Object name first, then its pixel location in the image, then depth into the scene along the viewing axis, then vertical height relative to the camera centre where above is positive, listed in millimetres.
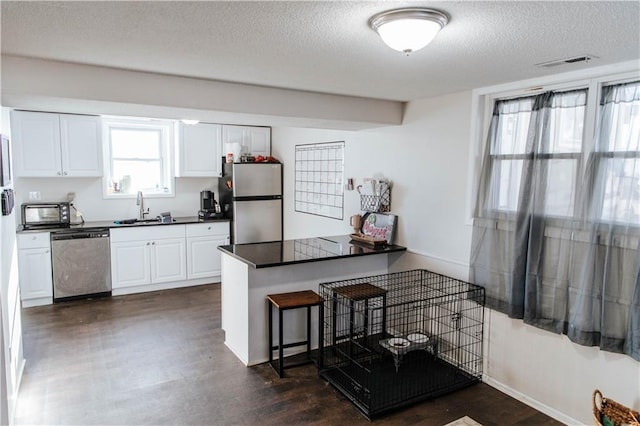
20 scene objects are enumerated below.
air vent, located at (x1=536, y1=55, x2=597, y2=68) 2320 +677
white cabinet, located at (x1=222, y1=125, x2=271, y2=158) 6020 +467
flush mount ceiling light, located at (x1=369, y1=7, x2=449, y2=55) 1665 +610
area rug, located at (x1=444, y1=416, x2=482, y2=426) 2521 -1490
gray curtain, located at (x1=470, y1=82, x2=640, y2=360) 2420 -244
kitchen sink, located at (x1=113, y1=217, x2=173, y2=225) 5375 -704
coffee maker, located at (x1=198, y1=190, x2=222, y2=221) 5883 -540
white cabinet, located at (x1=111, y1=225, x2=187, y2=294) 5216 -1132
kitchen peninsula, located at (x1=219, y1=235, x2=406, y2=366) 3469 -916
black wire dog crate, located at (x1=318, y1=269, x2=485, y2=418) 3096 -1415
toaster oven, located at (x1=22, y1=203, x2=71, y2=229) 4855 -587
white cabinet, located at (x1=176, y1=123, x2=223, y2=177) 5754 +263
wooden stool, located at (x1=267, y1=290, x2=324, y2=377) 3291 -1043
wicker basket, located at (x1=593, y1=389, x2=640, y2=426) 2273 -1289
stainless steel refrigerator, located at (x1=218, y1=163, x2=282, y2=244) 5762 -411
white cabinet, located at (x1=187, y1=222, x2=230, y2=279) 5695 -1066
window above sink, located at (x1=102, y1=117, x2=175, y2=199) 5574 +141
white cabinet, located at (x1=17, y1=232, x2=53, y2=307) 4684 -1168
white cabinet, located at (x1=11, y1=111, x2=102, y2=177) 4773 +251
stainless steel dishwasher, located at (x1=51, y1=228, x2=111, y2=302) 4875 -1155
